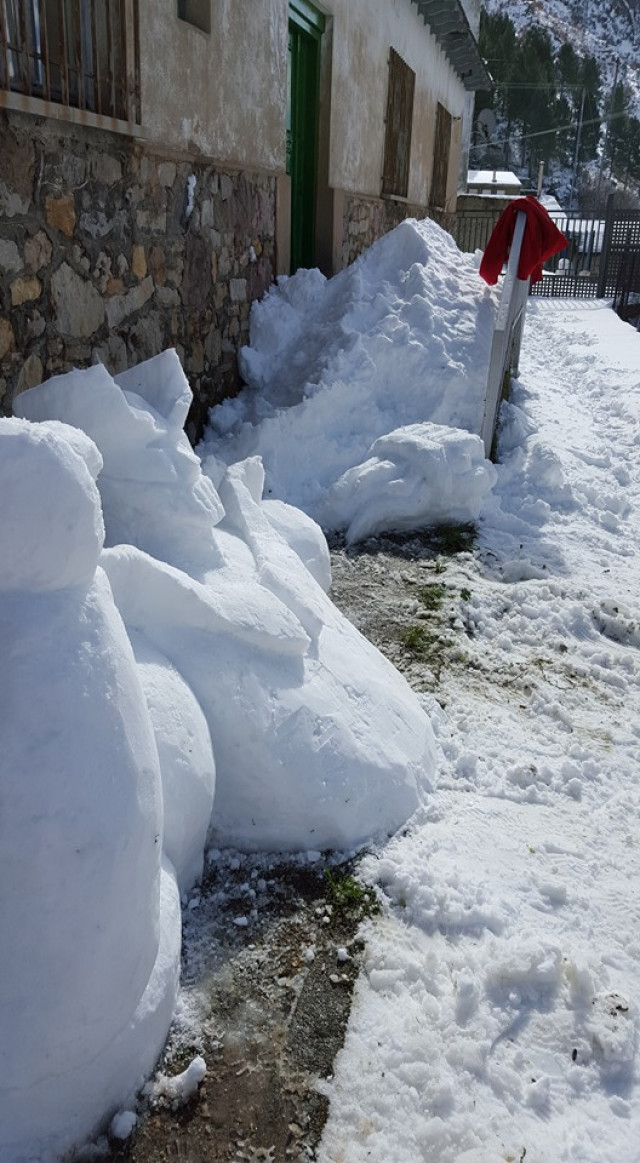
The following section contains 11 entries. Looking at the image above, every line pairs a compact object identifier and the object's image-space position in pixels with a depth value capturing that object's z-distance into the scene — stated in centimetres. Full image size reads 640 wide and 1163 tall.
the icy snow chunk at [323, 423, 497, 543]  472
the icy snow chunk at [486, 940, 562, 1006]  194
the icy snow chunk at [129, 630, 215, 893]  189
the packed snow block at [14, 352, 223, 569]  229
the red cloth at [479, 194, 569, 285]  635
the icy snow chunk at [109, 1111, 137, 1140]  157
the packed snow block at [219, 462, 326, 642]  256
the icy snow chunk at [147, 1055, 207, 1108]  165
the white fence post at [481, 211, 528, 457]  573
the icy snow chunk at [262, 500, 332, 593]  324
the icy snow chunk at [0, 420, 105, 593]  145
